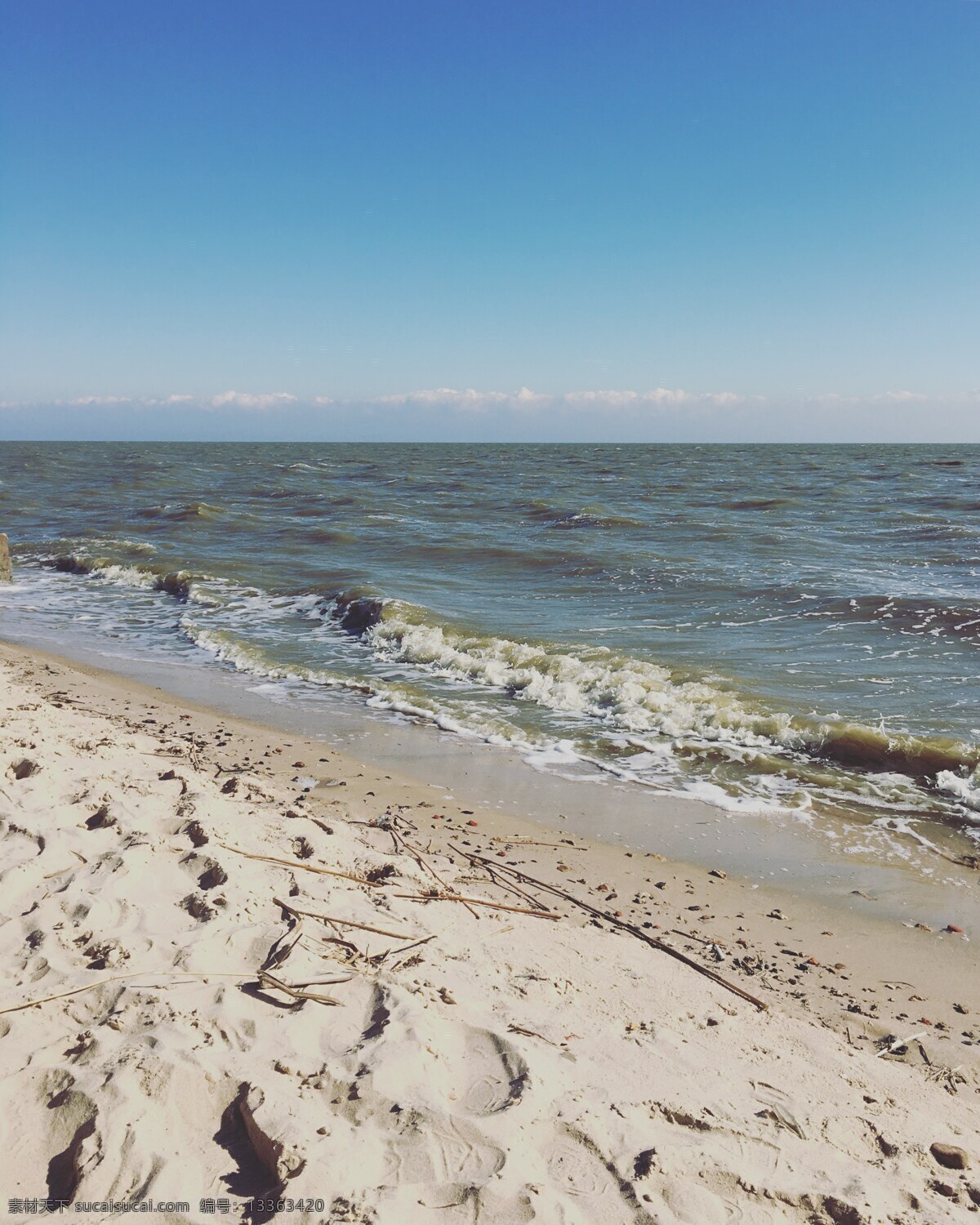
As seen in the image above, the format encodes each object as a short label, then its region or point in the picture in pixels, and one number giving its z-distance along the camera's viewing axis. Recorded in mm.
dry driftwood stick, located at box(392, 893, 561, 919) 4082
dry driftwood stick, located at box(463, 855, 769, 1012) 3594
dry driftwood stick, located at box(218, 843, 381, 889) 4203
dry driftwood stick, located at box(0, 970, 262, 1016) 3016
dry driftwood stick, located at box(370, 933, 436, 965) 3385
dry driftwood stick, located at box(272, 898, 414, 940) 3625
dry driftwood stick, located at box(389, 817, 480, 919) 4441
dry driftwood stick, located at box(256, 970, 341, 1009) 3059
